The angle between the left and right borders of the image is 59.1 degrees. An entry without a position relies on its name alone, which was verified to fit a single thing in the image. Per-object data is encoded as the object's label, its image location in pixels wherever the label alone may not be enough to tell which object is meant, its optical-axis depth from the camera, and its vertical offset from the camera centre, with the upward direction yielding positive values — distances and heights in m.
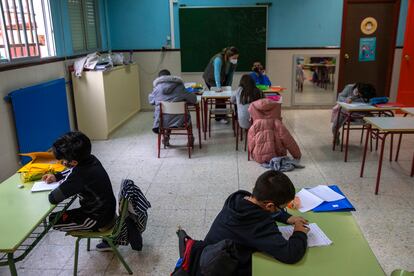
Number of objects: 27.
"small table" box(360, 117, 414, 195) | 3.35 -0.78
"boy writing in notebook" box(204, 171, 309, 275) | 1.50 -0.77
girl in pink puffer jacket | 4.32 -1.05
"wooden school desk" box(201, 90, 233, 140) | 5.13 -0.72
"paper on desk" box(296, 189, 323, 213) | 1.91 -0.83
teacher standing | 5.70 -0.43
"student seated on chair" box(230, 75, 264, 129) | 4.69 -0.67
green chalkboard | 7.09 +0.20
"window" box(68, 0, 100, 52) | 5.75 +0.35
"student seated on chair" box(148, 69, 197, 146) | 4.67 -0.64
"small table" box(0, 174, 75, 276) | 1.70 -0.86
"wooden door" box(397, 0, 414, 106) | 7.04 -0.52
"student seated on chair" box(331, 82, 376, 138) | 4.55 -0.67
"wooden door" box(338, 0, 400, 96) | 7.14 -0.03
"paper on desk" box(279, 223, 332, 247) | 1.59 -0.85
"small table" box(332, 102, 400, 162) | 4.27 -0.80
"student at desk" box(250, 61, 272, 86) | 5.70 -0.51
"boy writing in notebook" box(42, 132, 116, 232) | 2.21 -0.83
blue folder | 1.87 -0.83
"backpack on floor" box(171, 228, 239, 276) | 1.44 -0.86
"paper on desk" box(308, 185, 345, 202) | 1.99 -0.83
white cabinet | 5.47 -0.85
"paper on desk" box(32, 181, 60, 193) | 2.23 -0.85
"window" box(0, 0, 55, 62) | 4.03 +0.20
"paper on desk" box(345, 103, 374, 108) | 4.40 -0.75
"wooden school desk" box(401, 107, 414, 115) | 4.05 -0.77
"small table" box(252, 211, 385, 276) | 1.41 -0.86
